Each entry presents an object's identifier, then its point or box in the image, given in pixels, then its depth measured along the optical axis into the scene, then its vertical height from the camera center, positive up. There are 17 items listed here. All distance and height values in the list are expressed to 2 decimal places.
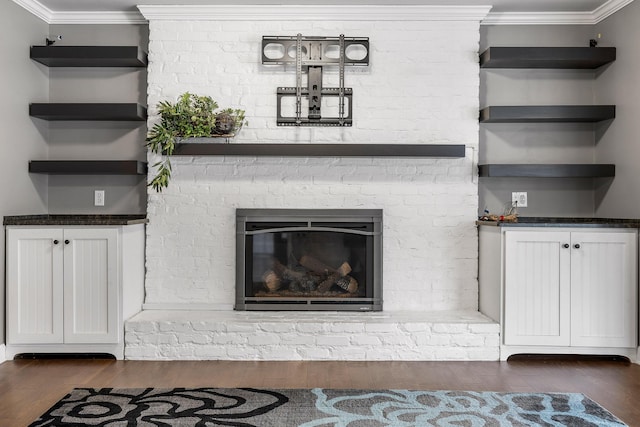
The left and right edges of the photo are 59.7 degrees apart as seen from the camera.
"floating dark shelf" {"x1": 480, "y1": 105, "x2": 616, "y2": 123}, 3.76 +0.65
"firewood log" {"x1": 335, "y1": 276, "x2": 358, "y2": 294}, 3.89 -0.53
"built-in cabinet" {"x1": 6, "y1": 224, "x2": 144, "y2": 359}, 3.39 -0.49
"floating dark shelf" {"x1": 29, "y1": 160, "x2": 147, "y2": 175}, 3.76 +0.27
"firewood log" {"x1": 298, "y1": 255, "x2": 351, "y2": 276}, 3.91 -0.41
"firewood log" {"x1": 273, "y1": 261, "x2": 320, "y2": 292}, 3.90 -0.50
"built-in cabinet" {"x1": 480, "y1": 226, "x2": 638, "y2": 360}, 3.40 -0.50
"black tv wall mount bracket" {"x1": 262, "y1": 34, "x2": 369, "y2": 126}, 3.88 +1.01
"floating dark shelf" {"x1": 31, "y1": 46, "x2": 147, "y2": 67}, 3.76 +1.03
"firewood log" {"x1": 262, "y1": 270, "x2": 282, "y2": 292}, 3.90 -0.52
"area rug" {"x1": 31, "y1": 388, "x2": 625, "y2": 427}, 2.45 -0.94
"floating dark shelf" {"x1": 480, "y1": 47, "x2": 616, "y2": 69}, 3.75 +1.04
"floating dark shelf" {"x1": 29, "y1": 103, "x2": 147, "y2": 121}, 3.75 +0.65
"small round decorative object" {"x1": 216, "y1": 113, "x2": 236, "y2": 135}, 3.75 +0.57
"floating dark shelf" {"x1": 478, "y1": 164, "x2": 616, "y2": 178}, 3.79 +0.26
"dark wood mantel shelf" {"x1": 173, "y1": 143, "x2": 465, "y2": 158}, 3.75 +0.39
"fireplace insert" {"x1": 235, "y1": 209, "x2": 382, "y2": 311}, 3.89 -0.33
